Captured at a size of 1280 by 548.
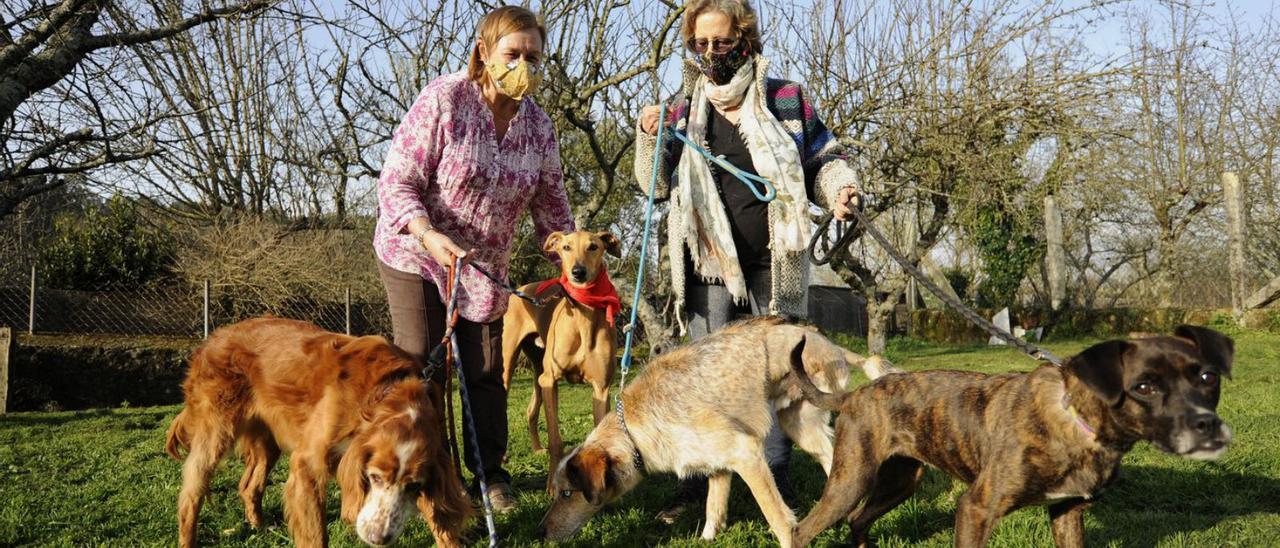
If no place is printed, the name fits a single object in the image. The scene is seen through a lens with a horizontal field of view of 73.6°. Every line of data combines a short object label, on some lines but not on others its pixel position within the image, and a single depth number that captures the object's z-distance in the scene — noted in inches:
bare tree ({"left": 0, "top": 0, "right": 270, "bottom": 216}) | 235.3
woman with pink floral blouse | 152.3
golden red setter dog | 126.2
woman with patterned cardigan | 160.1
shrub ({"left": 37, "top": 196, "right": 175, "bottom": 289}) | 479.8
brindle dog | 101.5
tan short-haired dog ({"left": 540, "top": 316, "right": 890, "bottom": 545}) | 156.0
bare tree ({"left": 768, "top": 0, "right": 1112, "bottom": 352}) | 474.0
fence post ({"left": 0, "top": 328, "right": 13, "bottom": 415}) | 362.3
